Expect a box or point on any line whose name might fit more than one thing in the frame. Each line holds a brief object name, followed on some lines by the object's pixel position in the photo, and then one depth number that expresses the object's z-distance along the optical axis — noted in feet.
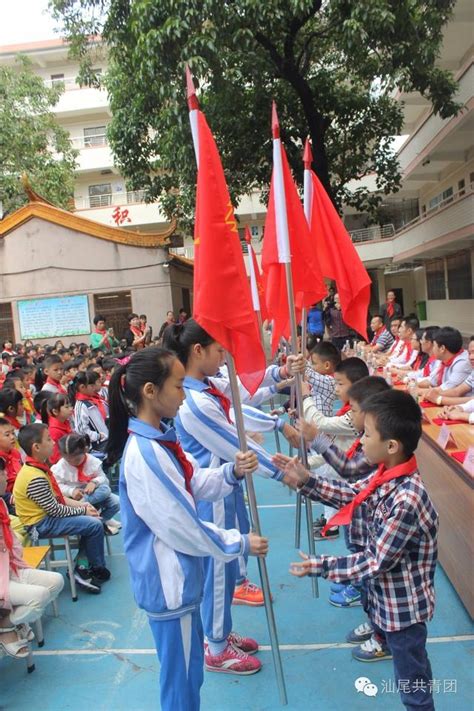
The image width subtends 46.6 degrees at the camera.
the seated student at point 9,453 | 11.84
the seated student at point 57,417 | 15.35
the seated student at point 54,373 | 20.37
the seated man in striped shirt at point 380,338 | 30.86
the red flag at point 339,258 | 11.53
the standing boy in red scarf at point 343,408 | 10.73
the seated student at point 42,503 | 11.48
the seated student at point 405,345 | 23.82
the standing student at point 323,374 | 13.51
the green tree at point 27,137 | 49.03
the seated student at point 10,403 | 14.96
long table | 9.42
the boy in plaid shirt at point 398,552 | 6.30
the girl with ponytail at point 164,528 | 6.15
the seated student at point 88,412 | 18.30
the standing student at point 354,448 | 8.42
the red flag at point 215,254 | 7.13
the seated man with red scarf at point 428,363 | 17.29
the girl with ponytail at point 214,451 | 8.64
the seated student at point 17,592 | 9.05
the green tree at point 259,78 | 23.49
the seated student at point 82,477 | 13.62
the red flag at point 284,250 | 9.70
